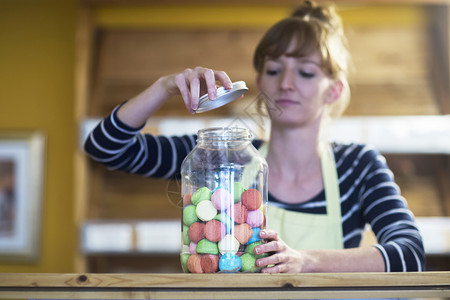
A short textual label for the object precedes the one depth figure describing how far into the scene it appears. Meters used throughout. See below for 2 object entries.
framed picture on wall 3.01
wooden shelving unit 2.85
